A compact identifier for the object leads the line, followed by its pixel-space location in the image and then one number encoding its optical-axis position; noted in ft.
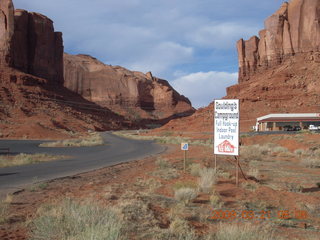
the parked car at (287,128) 188.02
